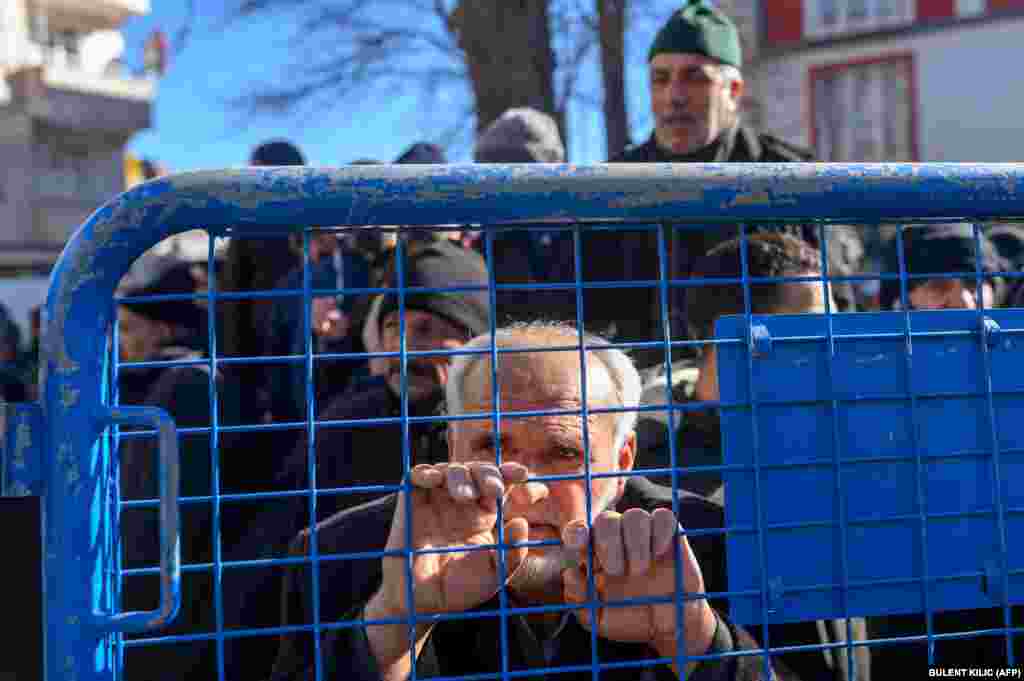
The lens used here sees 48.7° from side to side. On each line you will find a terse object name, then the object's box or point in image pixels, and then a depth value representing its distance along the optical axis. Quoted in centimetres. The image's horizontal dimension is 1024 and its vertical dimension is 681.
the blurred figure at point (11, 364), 599
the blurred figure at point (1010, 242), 428
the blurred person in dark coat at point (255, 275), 414
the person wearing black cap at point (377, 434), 260
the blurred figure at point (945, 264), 338
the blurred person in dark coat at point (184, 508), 263
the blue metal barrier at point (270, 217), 131
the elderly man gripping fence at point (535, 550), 143
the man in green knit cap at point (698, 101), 370
